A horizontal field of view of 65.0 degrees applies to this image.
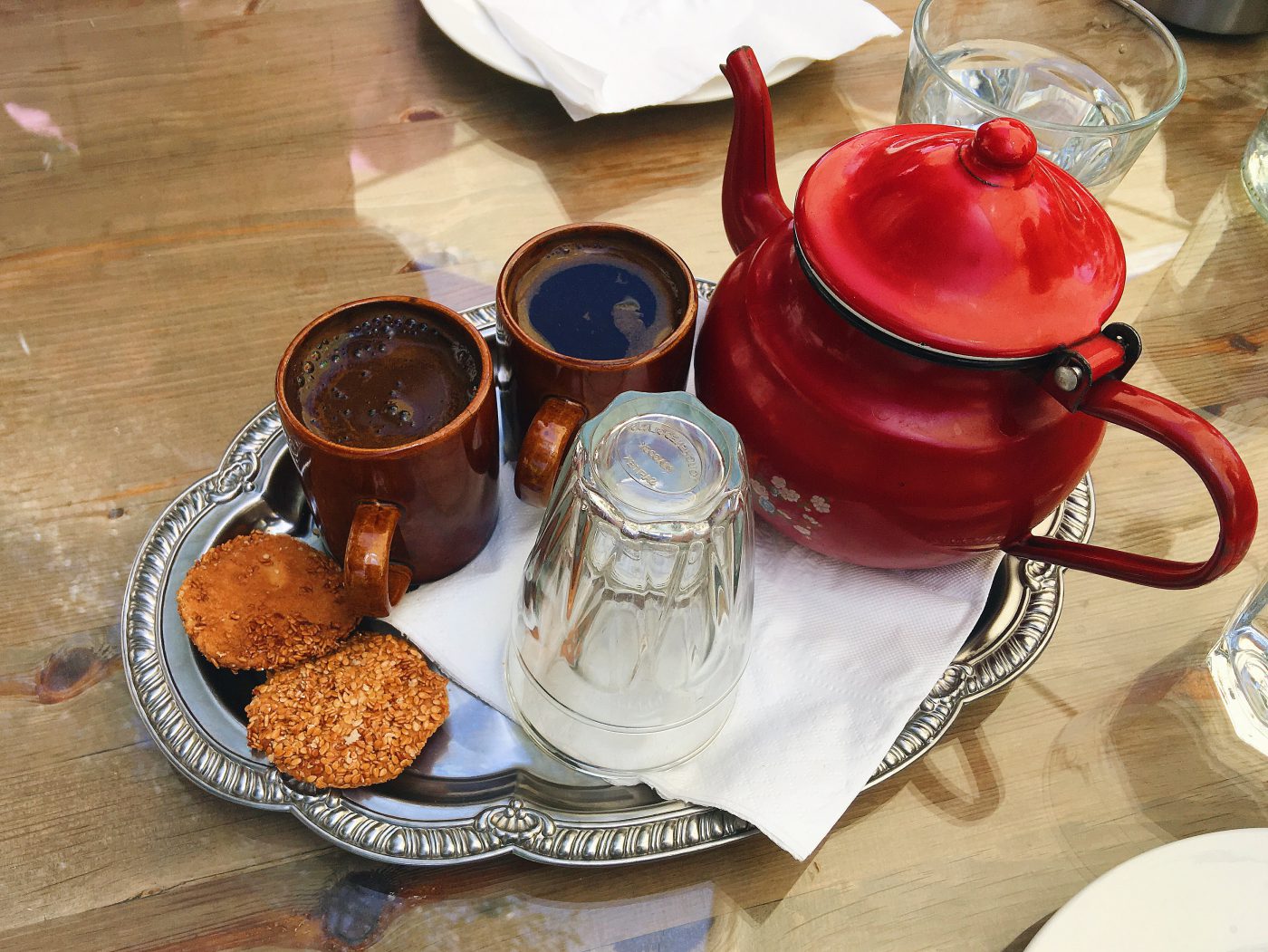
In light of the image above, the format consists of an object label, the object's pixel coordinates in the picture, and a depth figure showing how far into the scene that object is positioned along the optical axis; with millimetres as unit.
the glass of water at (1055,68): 581
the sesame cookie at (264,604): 403
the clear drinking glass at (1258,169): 681
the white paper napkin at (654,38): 650
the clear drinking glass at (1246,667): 459
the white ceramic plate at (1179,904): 357
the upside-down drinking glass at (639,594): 334
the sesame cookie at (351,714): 375
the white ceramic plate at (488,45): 659
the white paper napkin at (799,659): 389
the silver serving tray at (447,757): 378
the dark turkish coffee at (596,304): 427
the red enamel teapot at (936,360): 342
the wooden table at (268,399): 387
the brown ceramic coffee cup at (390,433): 375
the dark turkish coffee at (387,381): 388
